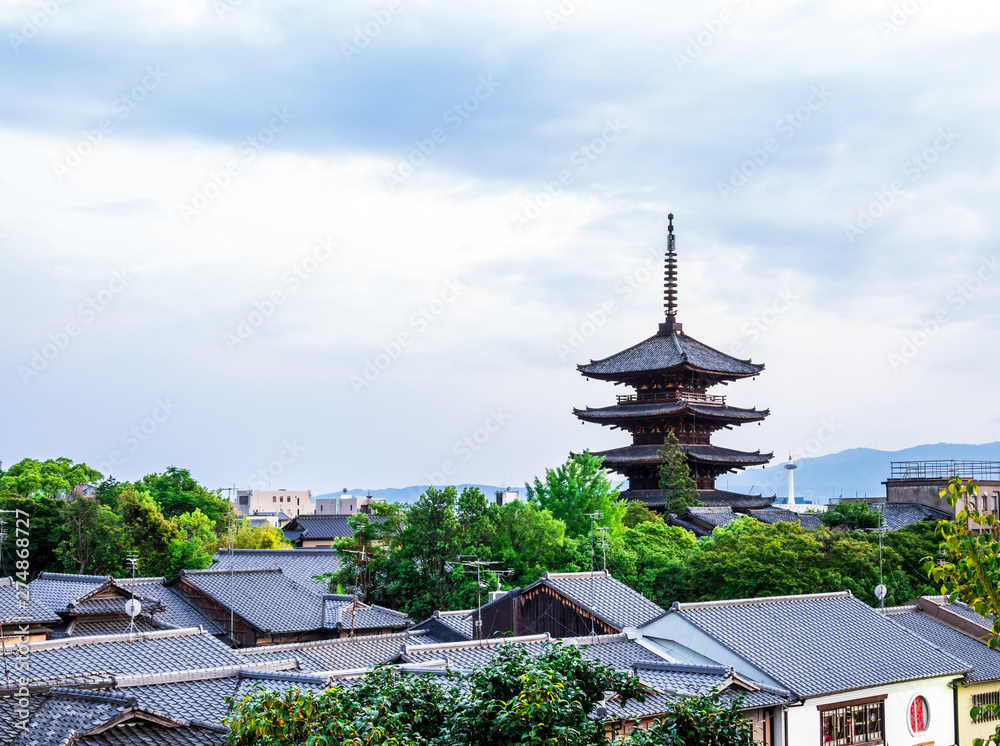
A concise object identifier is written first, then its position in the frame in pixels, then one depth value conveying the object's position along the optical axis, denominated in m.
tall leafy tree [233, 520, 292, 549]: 68.44
